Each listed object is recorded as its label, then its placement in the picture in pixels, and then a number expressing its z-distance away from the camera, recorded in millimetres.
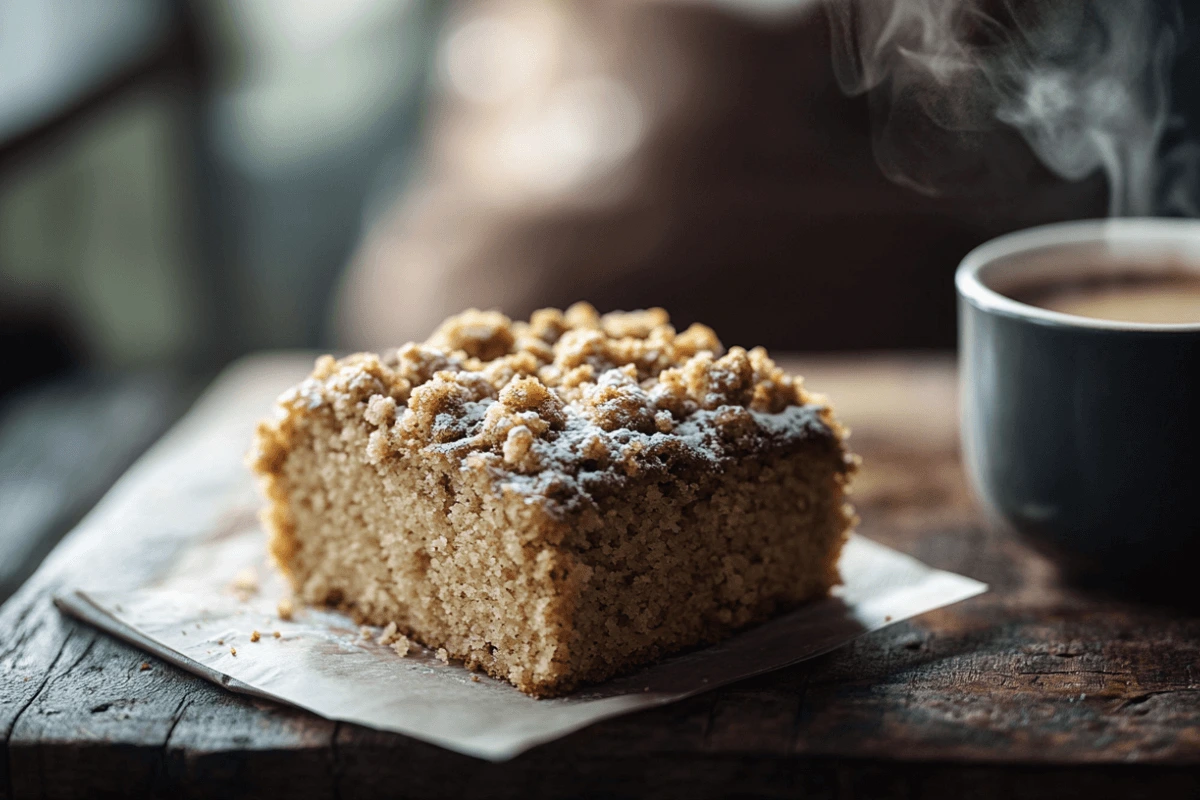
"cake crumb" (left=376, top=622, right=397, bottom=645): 694
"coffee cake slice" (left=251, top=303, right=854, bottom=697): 664
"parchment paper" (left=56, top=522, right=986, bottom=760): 648
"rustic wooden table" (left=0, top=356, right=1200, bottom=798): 637
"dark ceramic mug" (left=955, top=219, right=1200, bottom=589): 686
